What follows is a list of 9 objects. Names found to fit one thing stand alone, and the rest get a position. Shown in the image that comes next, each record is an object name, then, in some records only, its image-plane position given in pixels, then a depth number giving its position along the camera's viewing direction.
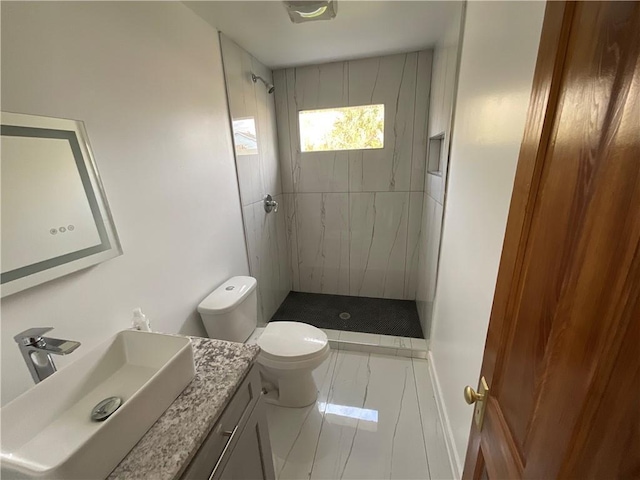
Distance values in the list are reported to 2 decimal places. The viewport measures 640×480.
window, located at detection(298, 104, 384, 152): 2.38
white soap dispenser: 1.02
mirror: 0.72
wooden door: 0.31
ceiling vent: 1.33
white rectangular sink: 0.56
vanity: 0.63
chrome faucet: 0.70
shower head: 2.04
